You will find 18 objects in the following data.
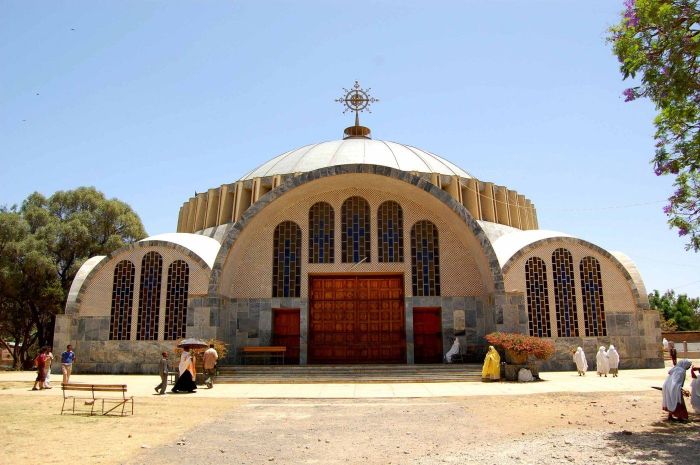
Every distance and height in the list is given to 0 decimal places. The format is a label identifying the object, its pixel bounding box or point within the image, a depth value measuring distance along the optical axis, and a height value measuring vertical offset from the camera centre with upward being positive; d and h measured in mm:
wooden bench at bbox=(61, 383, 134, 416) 10944 -1040
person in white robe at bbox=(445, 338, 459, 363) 20312 -650
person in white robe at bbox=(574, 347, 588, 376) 19359 -936
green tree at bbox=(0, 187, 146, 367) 27641 +4178
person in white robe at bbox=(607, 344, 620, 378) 19078 -855
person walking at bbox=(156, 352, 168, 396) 14626 -1044
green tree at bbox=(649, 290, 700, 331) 53375 +1955
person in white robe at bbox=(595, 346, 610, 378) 18969 -966
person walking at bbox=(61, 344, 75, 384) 17094 -788
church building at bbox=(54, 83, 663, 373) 20828 +1617
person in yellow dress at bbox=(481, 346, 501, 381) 17359 -985
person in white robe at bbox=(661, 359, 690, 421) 9492 -1012
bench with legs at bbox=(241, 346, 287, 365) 20297 -644
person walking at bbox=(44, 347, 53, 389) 16422 -920
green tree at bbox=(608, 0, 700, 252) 8328 +3716
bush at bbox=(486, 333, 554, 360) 17188 -359
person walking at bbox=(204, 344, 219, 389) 16906 -764
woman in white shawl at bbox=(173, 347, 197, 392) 15242 -1066
